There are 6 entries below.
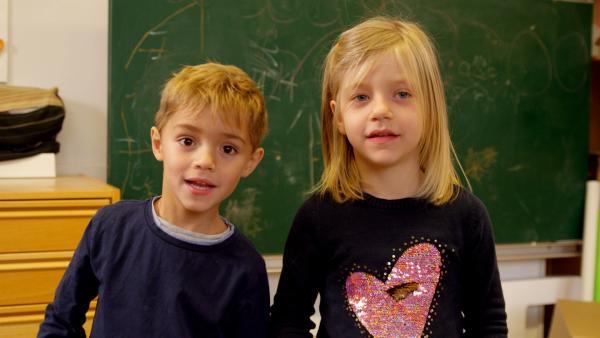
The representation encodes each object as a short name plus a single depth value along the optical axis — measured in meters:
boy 1.16
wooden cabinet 1.97
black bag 2.34
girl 1.24
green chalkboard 2.48
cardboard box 2.38
